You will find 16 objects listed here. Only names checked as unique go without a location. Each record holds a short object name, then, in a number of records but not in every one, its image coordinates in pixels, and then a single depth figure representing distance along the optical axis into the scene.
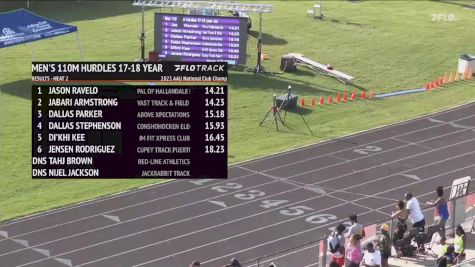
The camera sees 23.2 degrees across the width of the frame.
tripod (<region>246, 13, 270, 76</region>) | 47.81
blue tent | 45.03
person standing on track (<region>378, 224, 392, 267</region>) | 27.95
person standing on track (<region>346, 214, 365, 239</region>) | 27.66
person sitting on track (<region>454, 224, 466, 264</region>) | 27.98
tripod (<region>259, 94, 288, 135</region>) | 41.31
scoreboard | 47.56
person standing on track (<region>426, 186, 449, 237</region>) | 29.69
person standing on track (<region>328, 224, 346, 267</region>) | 27.11
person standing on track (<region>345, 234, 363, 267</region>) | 27.06
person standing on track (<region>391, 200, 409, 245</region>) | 28.84
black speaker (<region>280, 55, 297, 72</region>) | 48.72
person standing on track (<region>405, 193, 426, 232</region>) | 29.27
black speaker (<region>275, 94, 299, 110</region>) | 42.25
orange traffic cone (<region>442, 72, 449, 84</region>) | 47.72
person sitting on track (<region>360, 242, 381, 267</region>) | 26.58
